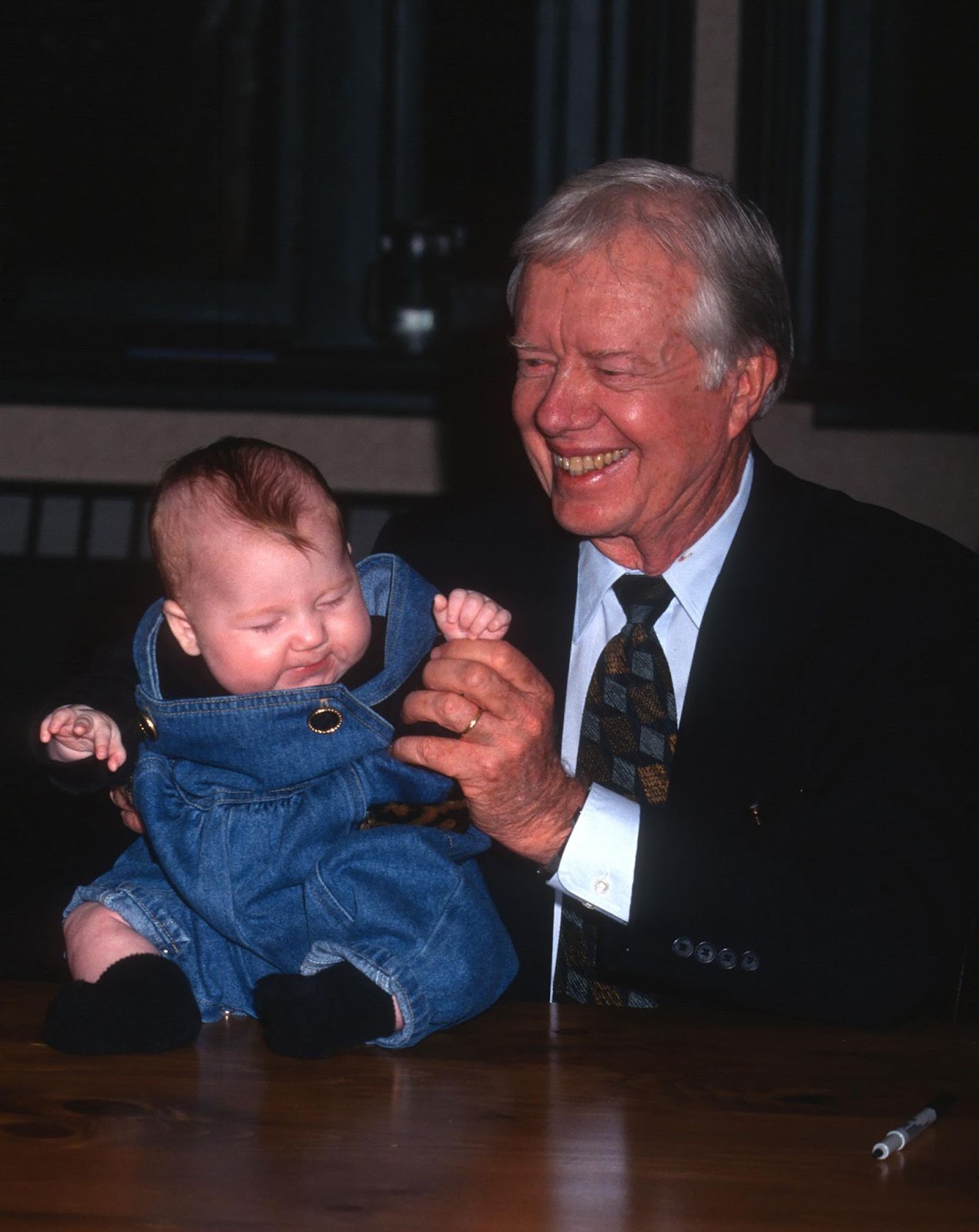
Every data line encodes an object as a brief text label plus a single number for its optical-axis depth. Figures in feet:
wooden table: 5.90
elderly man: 6.75
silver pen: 6.10
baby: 6.46
